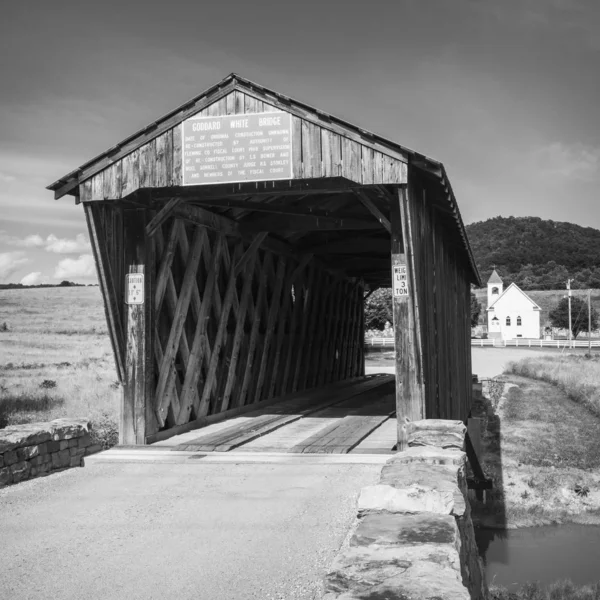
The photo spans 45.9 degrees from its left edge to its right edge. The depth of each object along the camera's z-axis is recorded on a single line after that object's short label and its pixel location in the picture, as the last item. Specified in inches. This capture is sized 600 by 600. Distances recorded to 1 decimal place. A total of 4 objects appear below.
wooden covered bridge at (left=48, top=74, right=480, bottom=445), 295.0
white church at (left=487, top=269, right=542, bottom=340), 3250.5
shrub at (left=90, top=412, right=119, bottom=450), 387.2
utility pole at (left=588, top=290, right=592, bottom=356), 2042.6
